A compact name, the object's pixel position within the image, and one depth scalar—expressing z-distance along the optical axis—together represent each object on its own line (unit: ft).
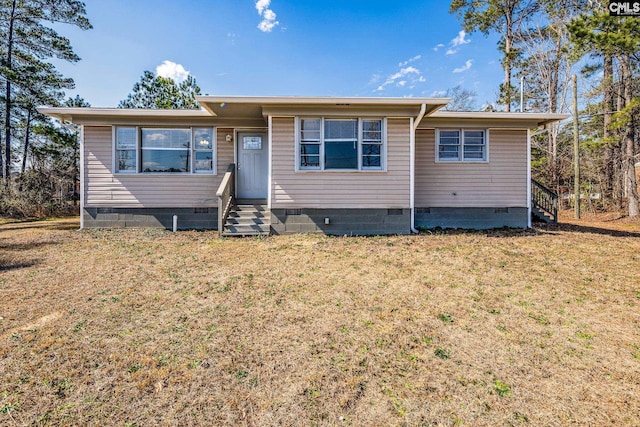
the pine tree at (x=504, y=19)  55.36
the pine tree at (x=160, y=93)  68.69
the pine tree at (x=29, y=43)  49.55
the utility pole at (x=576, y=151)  43.96
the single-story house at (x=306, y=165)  24.09
